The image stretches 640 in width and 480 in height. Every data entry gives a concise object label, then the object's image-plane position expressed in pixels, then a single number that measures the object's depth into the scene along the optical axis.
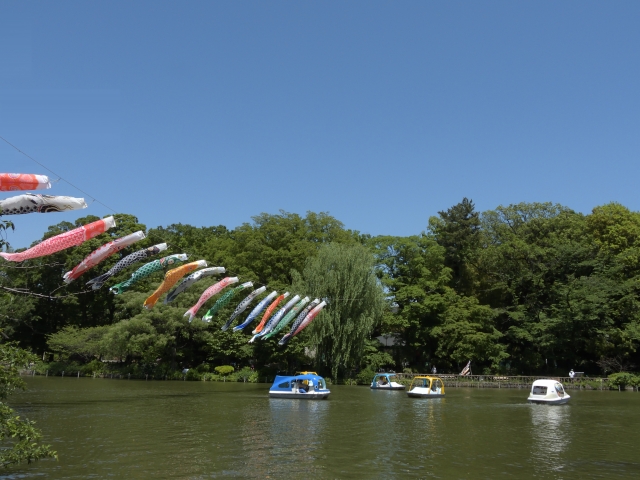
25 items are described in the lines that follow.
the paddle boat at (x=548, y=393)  34.50
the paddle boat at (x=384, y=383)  44.34
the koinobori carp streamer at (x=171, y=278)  25.70
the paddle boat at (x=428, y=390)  38.00
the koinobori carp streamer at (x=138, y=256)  24.07
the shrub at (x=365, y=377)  49.25
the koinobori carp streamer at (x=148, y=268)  23.96
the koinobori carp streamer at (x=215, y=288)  28.53
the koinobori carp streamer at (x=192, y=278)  26.38
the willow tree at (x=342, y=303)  47.22
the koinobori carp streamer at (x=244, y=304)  30.10
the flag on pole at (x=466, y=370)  51.91
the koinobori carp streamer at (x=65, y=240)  16.13
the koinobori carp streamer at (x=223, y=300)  28.95
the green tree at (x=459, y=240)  60.94
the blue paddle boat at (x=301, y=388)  35.09
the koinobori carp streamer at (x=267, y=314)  31.11
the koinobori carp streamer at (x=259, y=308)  30.45
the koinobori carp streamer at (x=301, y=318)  34.16
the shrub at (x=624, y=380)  48.38
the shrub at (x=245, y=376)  51.72
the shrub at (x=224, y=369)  52.72
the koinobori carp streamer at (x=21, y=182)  13.88
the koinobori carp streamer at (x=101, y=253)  21.02
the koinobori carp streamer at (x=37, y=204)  14.78
